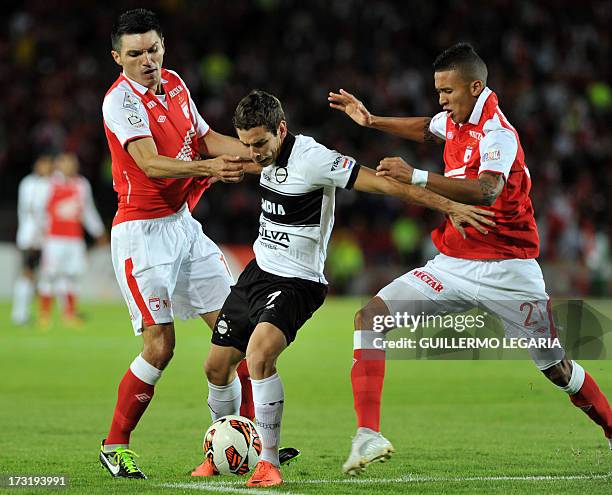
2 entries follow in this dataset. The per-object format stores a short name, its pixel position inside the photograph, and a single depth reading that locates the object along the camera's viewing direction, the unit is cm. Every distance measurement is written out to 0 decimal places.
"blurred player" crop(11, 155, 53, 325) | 3487
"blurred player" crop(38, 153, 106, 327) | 3522
